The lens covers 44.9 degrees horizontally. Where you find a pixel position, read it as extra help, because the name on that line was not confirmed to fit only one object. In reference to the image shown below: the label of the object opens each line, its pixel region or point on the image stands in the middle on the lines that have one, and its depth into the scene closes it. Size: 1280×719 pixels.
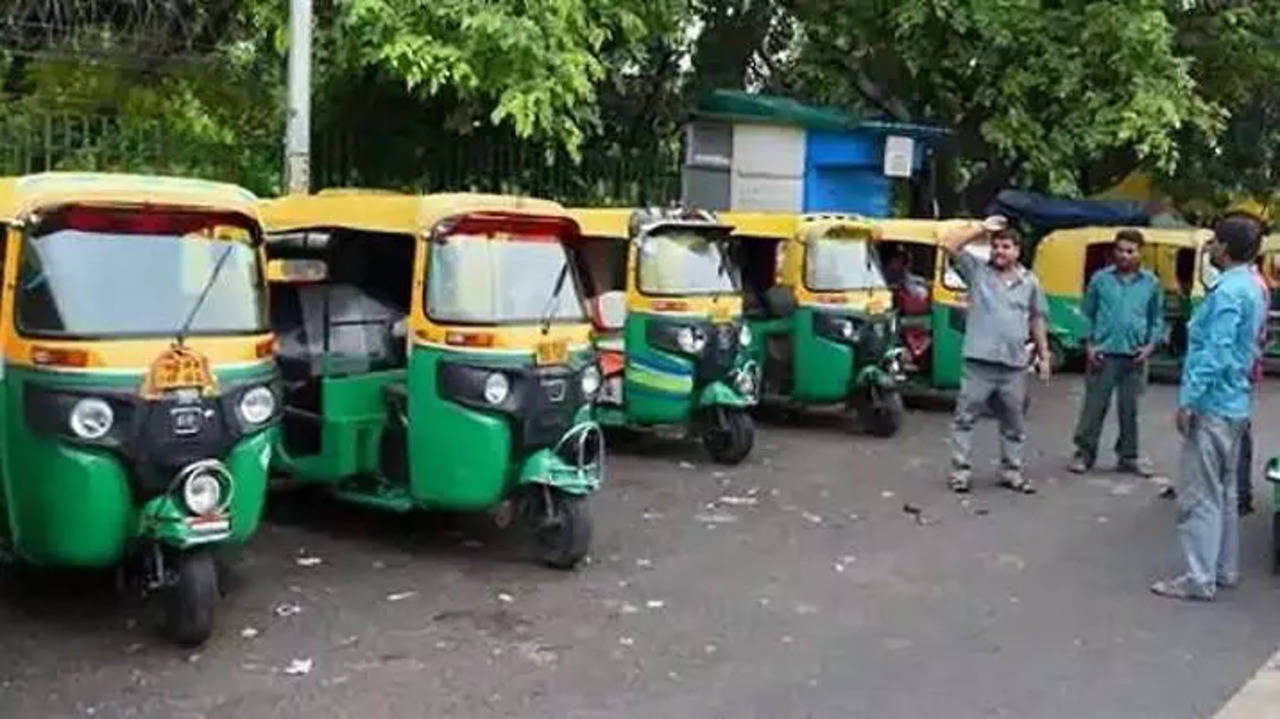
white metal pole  10.12
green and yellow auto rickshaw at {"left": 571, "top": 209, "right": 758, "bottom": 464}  11.00
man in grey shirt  10.18
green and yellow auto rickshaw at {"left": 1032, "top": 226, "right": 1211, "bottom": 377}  18.44
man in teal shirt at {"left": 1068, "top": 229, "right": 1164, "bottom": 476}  10.92
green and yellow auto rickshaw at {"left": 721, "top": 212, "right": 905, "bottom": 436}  12.55
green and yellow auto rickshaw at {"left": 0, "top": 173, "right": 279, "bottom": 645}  6.07
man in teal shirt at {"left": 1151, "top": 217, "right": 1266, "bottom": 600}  7.43
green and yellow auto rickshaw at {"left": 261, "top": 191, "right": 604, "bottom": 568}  7.62
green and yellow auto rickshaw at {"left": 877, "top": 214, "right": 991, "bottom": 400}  14.14
